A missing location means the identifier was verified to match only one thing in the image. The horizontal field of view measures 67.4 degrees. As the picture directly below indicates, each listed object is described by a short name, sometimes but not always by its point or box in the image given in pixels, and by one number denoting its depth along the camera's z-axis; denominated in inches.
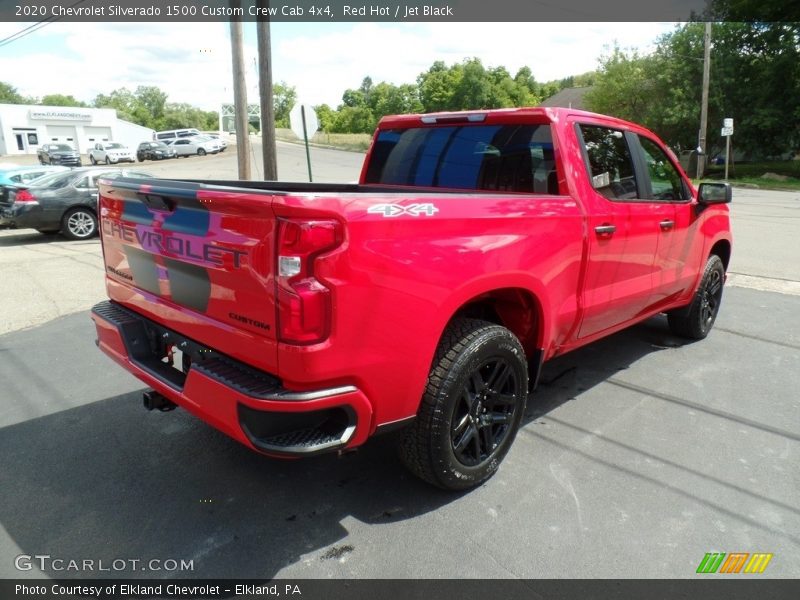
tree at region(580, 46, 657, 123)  1541.6
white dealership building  2583.7
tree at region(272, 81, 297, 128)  4665.4
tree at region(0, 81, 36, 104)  4608.5
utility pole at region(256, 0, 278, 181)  400.5
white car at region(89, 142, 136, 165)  1796.3
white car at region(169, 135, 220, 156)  1831.9
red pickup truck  90.1
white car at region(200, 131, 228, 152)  1944.5
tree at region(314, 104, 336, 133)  4018.2
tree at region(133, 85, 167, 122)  5561.0
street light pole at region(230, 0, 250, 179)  406.9
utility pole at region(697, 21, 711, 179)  1182.3
